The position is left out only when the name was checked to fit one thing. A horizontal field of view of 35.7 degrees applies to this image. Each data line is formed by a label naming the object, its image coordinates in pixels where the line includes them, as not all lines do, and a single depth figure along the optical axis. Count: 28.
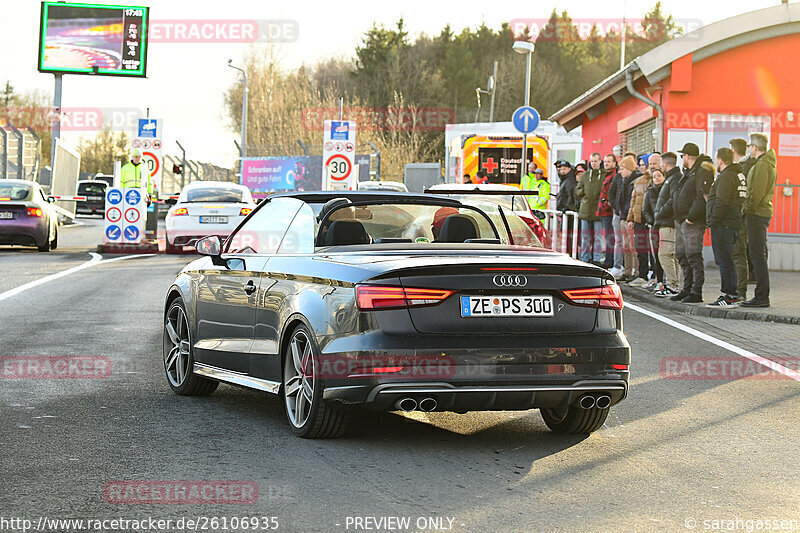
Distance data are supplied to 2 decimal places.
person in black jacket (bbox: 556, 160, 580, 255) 24.17
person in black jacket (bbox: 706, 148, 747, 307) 15.49
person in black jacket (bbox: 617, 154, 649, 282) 19.58
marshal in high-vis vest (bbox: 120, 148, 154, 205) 28.38
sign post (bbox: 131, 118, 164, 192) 35.29
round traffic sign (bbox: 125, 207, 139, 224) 28.39
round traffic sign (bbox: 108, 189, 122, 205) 28.17
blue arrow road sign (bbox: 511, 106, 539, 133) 28.16
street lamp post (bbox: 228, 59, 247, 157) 67.38
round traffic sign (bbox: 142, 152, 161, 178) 35.47
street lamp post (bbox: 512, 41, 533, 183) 35.28
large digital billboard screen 44.47
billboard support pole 42.91
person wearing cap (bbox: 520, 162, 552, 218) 25.06
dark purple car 25.69
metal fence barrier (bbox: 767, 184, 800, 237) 24.30
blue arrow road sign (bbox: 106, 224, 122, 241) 28.31
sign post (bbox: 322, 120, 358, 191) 29.47
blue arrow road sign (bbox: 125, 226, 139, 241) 28.50
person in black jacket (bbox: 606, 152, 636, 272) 19.83
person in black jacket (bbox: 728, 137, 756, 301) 15.67
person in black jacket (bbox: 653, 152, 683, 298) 16.59
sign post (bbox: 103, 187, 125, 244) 28.19
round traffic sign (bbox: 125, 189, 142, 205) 28.25
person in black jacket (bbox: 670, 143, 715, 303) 15.99
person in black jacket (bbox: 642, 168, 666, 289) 17.50
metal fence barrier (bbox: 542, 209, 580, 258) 23.72
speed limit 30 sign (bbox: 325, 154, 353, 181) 29.47
